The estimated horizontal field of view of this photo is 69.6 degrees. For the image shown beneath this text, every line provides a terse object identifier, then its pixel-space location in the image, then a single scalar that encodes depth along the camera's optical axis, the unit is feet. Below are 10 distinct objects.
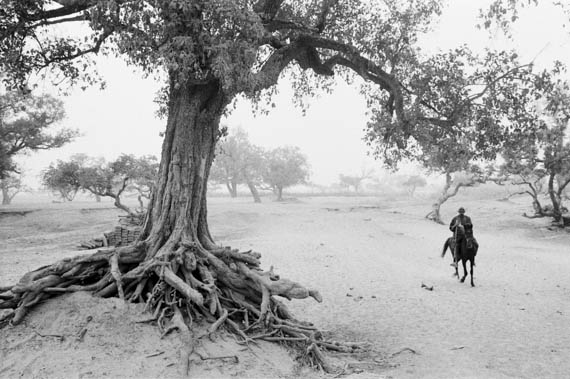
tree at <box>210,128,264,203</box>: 184.03
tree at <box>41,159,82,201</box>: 76.48
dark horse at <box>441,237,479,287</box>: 41.65
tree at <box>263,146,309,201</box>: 176.18
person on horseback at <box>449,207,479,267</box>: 41.50
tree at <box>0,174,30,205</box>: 176.24
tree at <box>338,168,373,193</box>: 314.51
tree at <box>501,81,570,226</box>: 77.30
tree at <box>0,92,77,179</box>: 99.45
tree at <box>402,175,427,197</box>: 245.16
